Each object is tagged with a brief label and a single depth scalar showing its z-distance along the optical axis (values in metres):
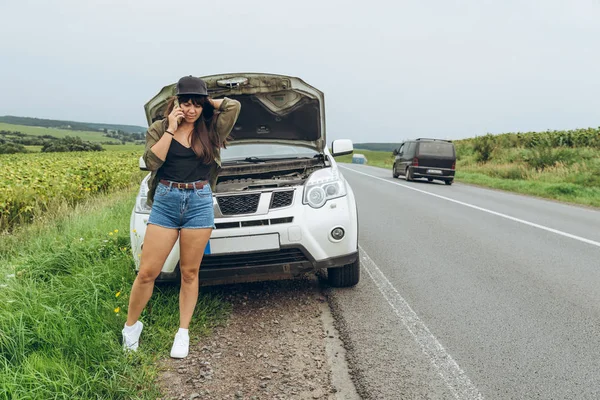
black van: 18.69
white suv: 3.72
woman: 2.94
